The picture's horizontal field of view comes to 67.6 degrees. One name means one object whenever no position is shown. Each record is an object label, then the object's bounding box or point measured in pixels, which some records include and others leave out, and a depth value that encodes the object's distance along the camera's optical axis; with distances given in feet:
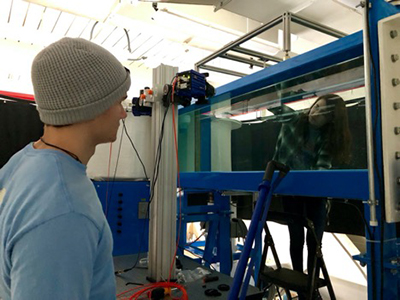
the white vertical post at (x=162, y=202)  4.57
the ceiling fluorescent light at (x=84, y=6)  7.09
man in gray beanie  1.42
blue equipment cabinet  6.94
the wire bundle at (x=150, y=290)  3.97
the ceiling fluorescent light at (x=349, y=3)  6.63
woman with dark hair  4.27
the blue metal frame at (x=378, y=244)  3.03
